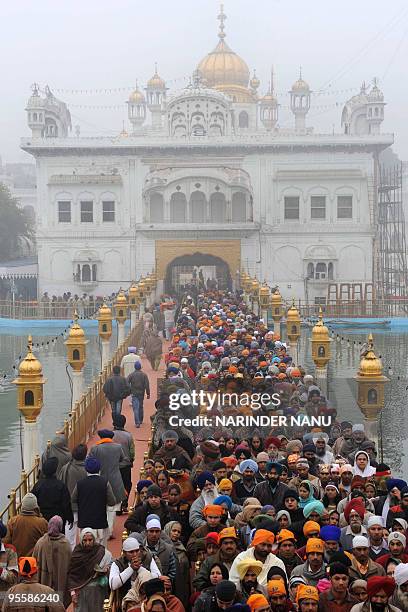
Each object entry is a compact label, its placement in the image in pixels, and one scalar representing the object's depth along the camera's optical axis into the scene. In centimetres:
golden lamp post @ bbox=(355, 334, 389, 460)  1130
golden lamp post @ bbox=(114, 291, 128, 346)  2412
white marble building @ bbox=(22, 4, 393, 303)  4406
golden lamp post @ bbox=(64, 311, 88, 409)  1570
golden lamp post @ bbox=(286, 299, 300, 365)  2062
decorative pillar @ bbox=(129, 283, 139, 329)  2805
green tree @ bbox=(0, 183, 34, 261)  5669
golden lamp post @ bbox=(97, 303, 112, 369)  2064
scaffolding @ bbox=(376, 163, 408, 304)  4541
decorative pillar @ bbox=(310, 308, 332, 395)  1547
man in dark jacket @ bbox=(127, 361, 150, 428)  1445
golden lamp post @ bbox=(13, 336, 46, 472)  1109
